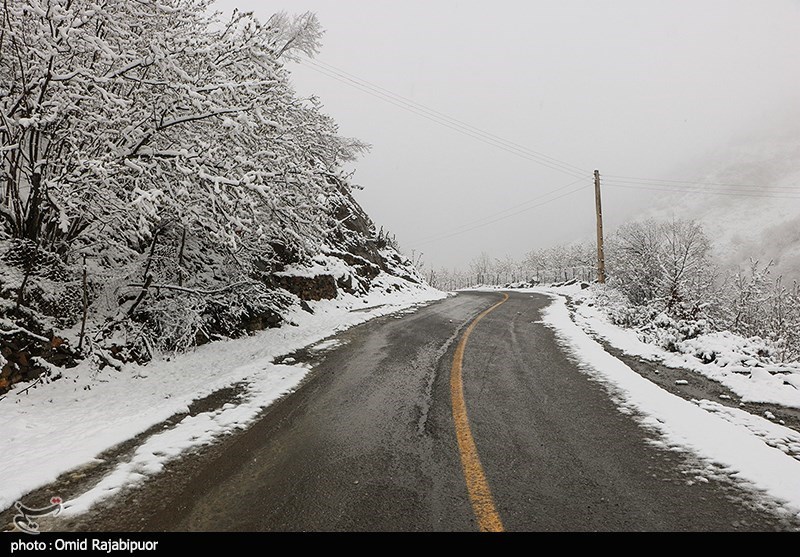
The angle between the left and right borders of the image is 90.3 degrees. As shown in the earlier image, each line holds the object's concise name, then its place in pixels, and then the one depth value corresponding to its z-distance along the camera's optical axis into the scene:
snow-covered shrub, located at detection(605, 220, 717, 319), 12.44
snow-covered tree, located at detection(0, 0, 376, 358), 5.89
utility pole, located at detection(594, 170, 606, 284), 24.38
